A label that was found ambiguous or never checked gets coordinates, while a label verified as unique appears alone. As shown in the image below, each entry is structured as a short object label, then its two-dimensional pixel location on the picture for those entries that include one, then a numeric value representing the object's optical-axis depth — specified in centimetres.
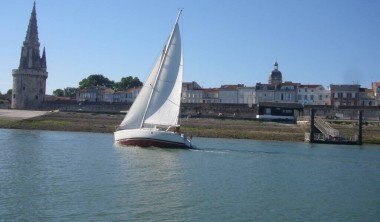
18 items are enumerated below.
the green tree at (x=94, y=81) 18161
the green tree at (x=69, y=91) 19250
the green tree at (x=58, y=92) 19475
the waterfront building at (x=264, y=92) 12550
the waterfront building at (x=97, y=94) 15838
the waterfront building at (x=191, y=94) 13975
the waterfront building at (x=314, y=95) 12431
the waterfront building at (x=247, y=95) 13038
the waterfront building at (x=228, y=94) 13388
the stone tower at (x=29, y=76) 11781
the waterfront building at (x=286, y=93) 12400
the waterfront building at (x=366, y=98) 12061
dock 6312
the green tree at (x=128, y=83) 17538
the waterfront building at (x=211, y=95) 13700
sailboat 4506
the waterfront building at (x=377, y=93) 11956
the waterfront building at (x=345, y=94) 12012
